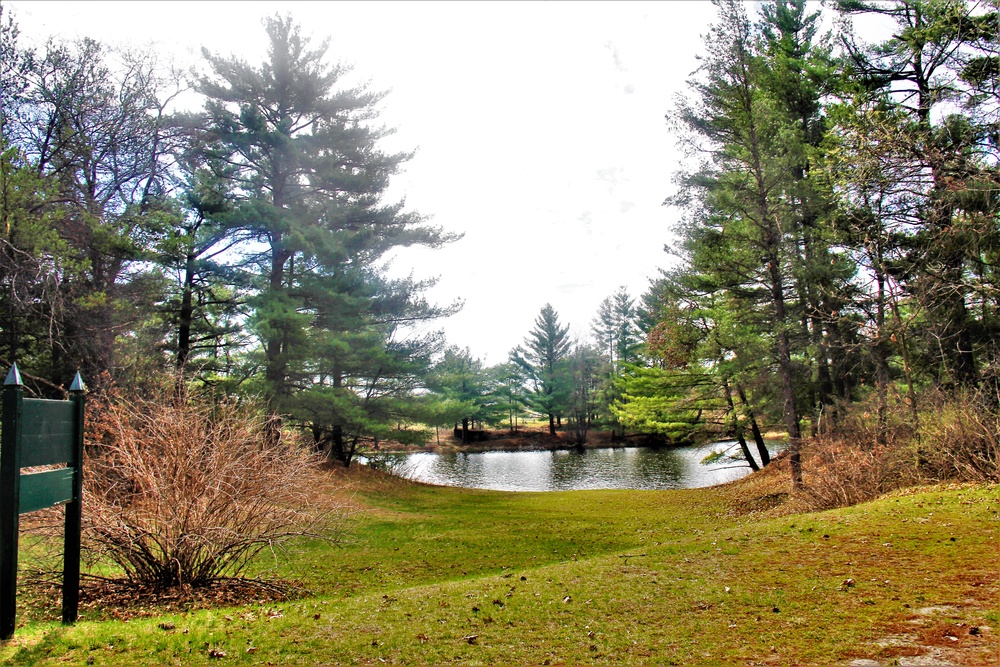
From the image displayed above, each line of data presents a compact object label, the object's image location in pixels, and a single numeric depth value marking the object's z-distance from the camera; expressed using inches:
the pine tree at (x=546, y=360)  2023.9
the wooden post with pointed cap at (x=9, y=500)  150.9
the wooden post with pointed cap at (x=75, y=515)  179.5
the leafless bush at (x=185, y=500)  226.5
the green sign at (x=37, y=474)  152.0
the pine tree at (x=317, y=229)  677.3
